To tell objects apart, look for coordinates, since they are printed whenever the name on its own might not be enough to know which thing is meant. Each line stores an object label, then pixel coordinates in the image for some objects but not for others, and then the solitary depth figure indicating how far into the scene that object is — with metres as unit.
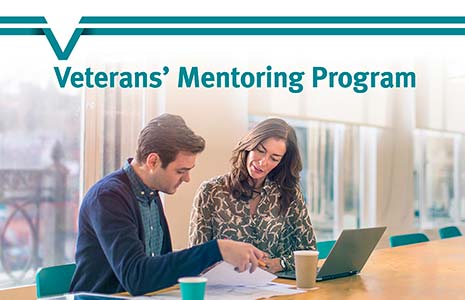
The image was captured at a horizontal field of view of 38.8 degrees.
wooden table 2.05
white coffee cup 2.10
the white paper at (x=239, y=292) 1.89
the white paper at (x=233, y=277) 1.97
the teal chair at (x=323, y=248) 3.22
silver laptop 2.23
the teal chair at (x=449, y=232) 4.46
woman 2.81
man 1.82
